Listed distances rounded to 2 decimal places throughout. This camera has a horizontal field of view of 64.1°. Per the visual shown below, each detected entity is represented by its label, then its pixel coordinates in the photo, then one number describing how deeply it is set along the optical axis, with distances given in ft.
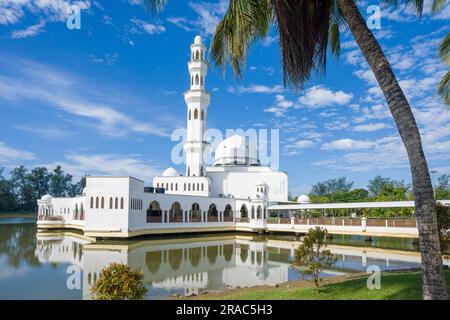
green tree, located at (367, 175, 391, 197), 253.24
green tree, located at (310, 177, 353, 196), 280.82
